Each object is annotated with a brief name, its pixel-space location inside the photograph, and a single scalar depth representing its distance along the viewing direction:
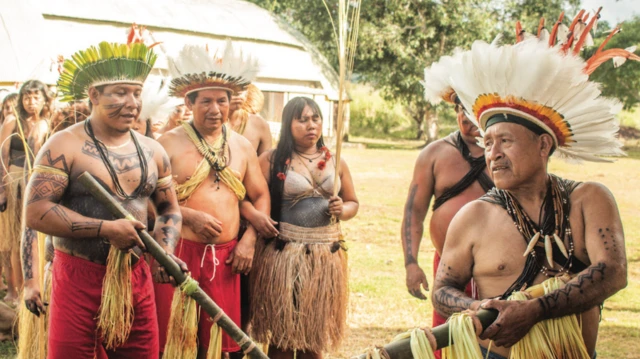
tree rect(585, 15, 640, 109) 27.52
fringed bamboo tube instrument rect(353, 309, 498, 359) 2.36
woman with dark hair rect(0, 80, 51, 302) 6.50
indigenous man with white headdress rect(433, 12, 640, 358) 2.65
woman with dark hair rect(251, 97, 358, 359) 4.77
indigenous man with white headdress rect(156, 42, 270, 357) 4.54
